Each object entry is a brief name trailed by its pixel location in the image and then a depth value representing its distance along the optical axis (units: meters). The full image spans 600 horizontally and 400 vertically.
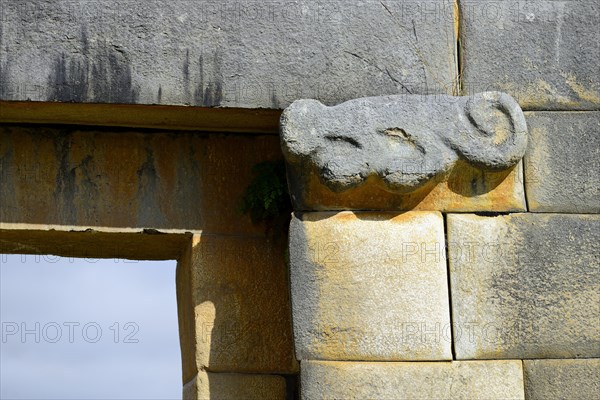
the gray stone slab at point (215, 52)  9.98
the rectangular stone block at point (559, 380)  9.73
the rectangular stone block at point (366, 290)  9.62
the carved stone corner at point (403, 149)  9.77
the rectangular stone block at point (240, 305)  11.23
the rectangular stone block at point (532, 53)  10.41
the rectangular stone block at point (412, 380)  9.48
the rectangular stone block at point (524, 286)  9.77
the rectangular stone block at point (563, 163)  10.21
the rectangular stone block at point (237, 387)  11.14
